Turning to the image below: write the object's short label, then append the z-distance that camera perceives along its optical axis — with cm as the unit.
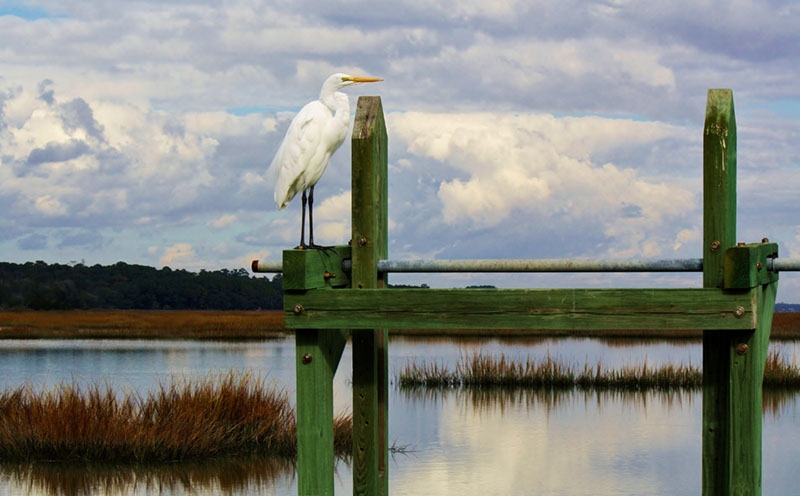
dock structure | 832
